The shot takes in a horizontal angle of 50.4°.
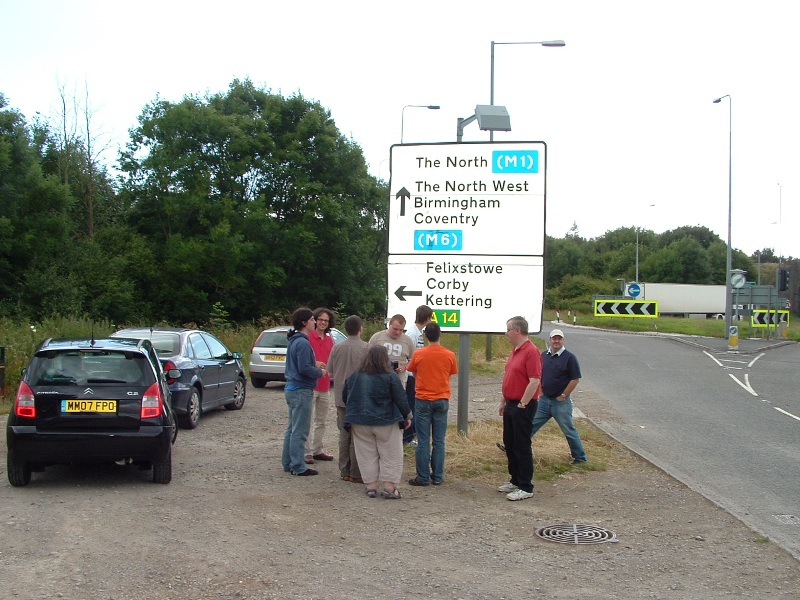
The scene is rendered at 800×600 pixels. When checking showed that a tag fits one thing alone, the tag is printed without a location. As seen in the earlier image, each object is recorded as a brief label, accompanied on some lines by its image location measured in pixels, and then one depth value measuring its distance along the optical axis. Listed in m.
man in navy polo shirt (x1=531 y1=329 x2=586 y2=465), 10.22
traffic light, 41.16
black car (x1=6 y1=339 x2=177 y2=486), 8.24
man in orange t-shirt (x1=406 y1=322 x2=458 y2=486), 8.84
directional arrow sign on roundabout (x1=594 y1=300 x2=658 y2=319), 40.75
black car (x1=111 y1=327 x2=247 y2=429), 12.66
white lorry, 70.88
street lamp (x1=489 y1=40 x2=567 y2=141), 16.41
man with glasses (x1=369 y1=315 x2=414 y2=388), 9.90
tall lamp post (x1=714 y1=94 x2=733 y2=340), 43.28
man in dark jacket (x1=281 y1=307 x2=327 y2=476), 9.39
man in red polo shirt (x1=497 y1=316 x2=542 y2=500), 8.37
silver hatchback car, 19.31
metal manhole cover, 6.94
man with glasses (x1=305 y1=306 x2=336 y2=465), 10.11
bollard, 37.09
